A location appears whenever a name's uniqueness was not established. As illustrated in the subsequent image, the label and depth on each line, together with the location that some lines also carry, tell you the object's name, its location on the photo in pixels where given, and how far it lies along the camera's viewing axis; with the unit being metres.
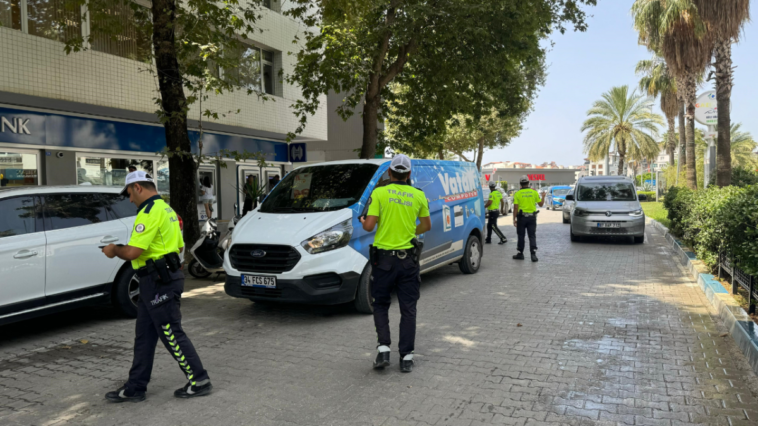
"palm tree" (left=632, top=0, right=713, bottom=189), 18.77
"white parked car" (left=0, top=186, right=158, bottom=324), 5.70
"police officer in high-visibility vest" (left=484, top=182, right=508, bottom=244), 15.19
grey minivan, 14.22
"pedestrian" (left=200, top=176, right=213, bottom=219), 15.94
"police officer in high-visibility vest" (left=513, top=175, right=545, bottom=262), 11.46
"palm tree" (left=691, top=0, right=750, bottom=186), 14.64
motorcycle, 9.39
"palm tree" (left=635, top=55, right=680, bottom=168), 32.19
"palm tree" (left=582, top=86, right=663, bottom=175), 41.75
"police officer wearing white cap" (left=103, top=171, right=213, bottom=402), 4.11
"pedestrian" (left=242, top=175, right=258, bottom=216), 12.44
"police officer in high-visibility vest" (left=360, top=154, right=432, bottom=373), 4.80
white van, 6.41
